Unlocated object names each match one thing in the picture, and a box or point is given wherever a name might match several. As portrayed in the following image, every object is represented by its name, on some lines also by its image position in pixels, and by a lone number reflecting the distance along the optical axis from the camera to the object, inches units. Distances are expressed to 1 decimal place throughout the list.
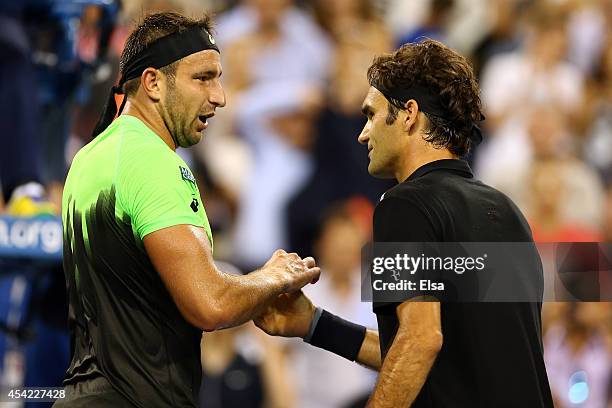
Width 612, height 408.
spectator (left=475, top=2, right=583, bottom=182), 747.4
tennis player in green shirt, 290.8
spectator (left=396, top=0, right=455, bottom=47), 763.4
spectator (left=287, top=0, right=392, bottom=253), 689.0
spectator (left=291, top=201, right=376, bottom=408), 622.8
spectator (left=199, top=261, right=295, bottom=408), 620.1
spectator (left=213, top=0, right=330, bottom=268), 697.6
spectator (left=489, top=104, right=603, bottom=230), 711.1
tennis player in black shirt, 299.4
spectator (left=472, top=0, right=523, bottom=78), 795.4
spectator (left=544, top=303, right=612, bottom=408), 618.8
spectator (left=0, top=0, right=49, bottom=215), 462.0
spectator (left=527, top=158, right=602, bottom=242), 674.2
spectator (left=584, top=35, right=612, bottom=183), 780.0
